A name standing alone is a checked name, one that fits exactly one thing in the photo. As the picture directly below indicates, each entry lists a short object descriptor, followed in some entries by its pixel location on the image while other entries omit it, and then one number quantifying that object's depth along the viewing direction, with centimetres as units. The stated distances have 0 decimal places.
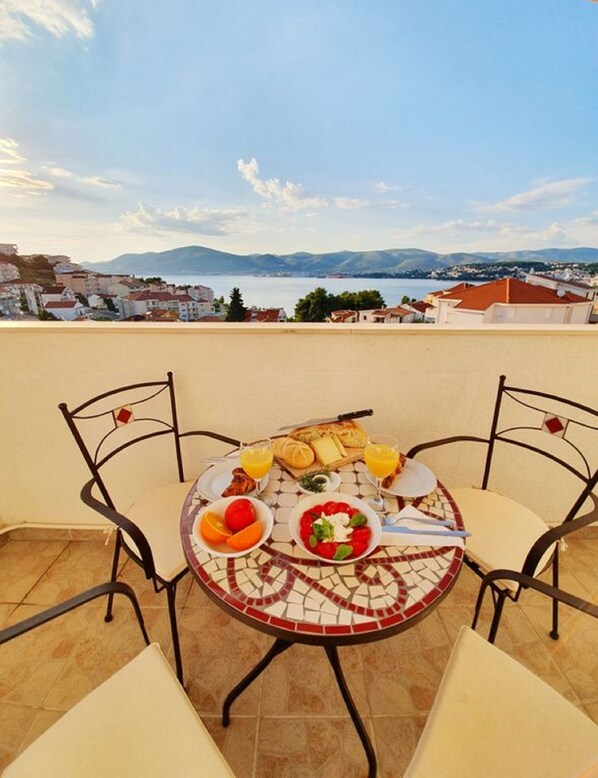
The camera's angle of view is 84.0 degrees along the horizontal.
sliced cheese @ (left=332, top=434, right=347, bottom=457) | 114
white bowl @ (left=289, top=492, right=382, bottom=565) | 78
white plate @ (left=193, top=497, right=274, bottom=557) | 77
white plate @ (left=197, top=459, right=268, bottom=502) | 98
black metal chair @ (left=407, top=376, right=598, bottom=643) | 97
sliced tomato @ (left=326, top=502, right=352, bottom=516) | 86
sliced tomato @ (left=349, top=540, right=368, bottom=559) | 77
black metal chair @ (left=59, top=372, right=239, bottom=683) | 105
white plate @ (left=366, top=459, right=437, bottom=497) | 99
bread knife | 128
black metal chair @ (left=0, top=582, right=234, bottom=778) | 64
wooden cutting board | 107
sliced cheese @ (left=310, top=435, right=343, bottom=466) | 111
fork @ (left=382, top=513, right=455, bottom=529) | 87
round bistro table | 65
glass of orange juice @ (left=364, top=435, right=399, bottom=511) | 97
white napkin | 81
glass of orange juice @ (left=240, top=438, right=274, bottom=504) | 97
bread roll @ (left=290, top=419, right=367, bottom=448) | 118
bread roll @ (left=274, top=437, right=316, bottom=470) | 108
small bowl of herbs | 99
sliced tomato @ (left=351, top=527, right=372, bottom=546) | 79
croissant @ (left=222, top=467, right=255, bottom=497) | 96
